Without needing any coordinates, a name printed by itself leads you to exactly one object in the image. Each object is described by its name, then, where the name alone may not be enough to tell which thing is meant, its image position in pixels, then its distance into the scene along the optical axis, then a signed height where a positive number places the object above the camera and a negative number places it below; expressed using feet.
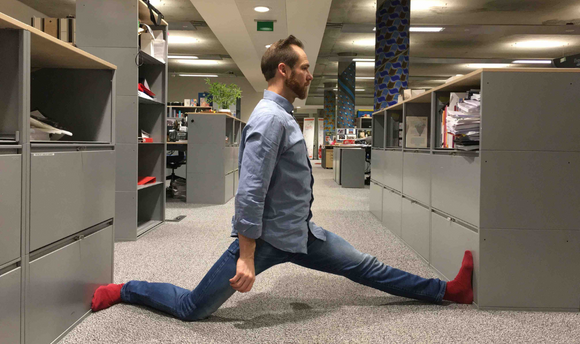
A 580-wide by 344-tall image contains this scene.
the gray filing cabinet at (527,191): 6.45 -0.42
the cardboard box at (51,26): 10.12 +3.13
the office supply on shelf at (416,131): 11.09 +0.81
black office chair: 23.04 -0.20
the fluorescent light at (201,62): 47.11 +10.81
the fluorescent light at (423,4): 27.43 +10.32
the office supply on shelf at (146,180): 12.34 -0.66
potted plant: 20.18 +3.08
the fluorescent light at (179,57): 44.25 +10.61
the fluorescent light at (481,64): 44.75 +10.65
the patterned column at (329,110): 61.93 +7.61
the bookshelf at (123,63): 11.02 +2.46
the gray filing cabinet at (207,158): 18.61 +0.03
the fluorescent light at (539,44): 36.99 +10.55
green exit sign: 26.68 +8.43
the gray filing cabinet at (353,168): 27.71 -0.45
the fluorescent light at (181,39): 37.09 +10.55
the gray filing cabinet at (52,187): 4.41 -0.37
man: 4.82 -0.93
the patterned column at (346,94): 45.55 +7.25
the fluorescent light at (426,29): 31.33 +9.87
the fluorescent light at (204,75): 55.26 +10.87
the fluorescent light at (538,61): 43.27 +10.37
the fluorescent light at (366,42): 36.68 +10.42
